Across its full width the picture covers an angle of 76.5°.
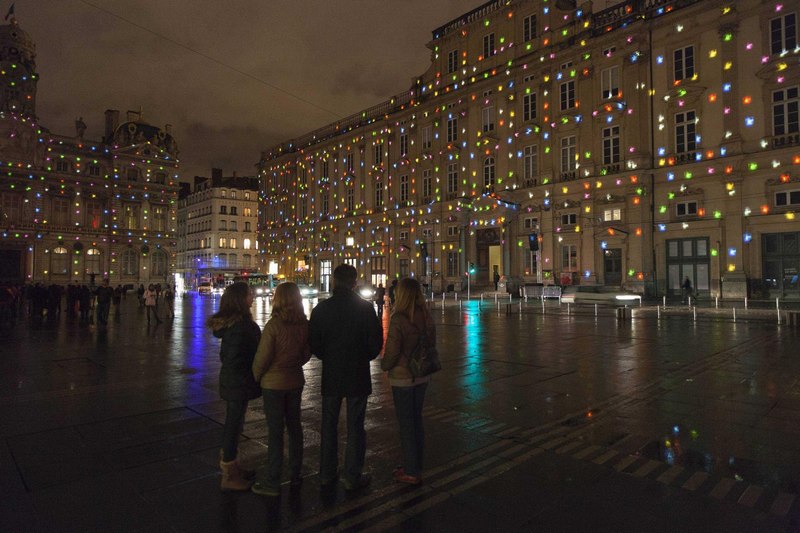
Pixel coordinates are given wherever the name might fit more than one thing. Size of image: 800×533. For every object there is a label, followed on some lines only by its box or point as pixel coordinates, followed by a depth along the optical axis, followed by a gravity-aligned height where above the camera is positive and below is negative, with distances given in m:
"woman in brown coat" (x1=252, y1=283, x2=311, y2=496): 4.44 -0.72
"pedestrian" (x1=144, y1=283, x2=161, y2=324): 21.19 -0.54
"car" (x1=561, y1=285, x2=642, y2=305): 29.98 -0.83
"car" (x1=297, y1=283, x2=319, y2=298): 51.89 -0.54
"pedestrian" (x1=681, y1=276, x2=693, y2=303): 31.39 -0.31
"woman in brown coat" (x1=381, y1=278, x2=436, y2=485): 4.59 -0.75
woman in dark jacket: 4.59 -0.78
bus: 58.69 +0.42
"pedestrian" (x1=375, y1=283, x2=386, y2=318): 29.00 -0.62
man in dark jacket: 4.45 -0.64
